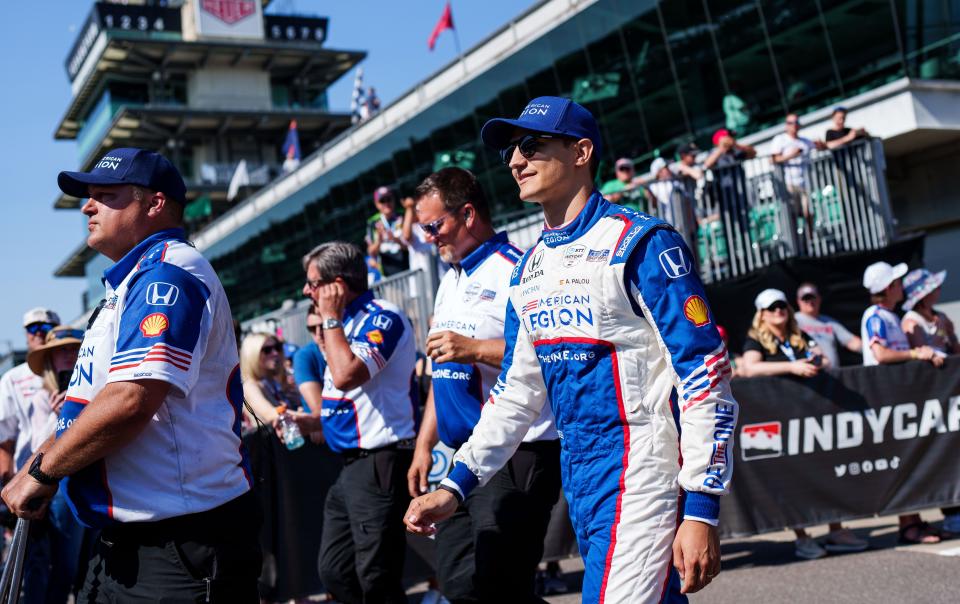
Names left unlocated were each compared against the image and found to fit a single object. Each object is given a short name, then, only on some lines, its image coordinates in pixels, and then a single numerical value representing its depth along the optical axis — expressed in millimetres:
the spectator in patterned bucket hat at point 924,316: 8773
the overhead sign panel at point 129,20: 63750
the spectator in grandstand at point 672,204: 12961
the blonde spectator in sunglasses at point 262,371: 7828
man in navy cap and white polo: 3104
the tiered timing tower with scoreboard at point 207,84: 63469
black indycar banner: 7938
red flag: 31219
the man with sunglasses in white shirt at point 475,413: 4266
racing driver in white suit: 2951
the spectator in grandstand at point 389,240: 13086
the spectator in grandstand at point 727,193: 13008
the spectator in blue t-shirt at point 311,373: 6938
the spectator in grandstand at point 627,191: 12945
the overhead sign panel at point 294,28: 67500
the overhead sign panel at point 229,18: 65188
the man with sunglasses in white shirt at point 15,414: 6938
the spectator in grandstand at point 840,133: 13398
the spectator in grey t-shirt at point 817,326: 9820
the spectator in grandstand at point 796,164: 13273
